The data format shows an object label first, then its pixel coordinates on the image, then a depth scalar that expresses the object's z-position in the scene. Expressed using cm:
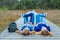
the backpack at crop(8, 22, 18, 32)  399
